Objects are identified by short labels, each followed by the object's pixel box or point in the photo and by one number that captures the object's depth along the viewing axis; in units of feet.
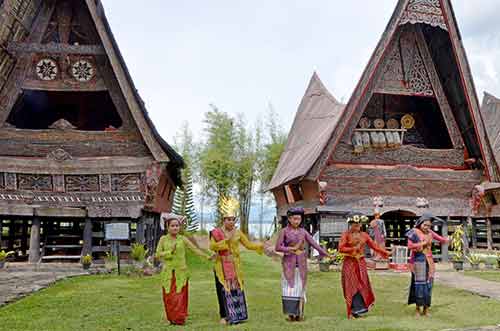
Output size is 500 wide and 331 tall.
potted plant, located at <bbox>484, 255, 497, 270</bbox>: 45.19
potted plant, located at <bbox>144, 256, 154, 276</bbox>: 37.96
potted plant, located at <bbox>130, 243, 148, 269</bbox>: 38.65
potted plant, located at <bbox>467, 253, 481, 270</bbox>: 44.50
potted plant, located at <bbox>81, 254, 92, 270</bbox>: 39.01
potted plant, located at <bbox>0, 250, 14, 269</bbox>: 39.01
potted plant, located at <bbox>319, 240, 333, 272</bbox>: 43.01
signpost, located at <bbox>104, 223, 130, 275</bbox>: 38.65
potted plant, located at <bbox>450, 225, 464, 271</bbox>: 44.37
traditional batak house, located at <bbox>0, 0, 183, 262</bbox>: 41.96
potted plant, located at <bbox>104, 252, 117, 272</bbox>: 40.60
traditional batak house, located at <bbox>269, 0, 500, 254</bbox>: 48.75
